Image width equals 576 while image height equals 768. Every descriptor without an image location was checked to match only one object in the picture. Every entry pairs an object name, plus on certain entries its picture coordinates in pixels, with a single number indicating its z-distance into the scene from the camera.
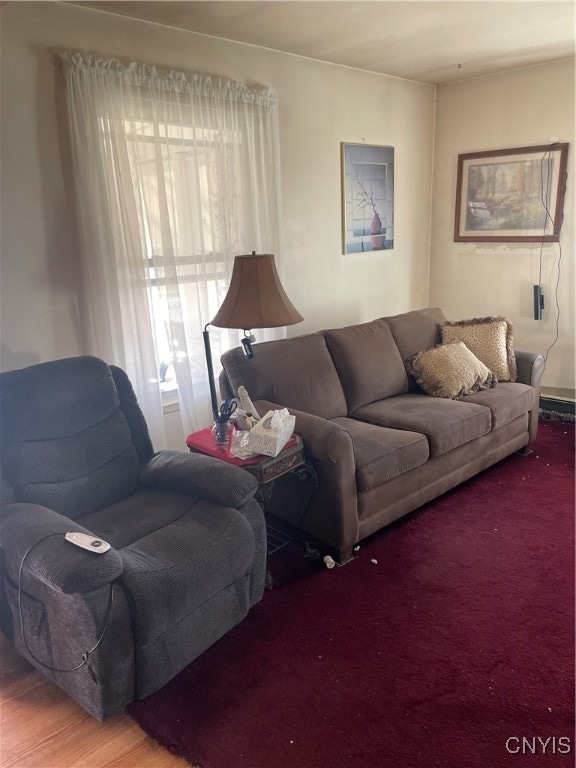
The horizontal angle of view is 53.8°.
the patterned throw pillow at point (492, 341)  3.61
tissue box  2.31
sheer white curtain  2.70
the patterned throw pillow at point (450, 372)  3.36
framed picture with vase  4.03
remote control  1.69
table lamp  2.52
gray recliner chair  1.70
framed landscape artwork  4.12
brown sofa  2.50
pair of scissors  2.58
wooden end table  2.30
